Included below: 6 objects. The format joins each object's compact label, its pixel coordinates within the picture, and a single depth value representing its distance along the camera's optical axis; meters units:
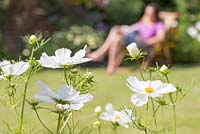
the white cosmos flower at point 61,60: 1.00
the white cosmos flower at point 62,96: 0.93
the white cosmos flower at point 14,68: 0.95
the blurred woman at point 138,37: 10.23
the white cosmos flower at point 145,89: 0.97
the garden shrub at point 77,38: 11.26
